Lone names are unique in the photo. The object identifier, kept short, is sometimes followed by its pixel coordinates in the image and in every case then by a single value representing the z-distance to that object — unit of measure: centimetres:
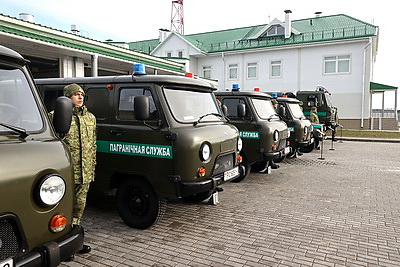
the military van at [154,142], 440
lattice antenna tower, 3738
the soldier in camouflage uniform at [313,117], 1338
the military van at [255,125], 741
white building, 2548
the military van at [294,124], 1020
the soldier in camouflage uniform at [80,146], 375
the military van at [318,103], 1553
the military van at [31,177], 220
